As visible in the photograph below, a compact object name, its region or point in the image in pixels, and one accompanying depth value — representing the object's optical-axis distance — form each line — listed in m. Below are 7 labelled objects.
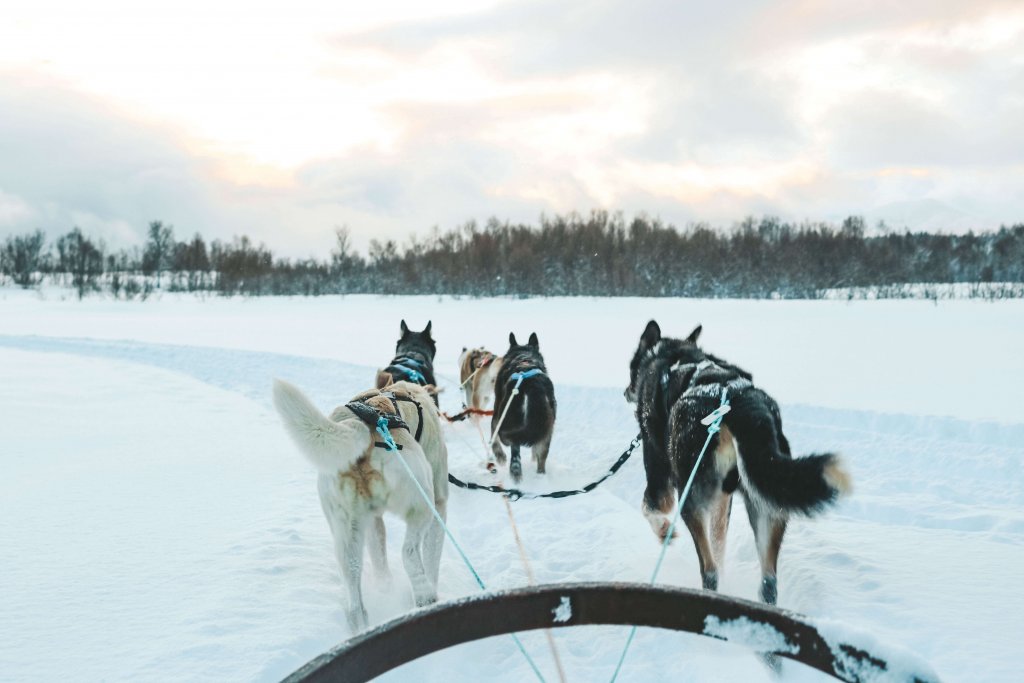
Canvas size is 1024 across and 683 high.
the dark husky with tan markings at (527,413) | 5.70
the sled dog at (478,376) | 7.78
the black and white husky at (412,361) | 5.16
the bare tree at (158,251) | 63.69
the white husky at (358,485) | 2.64
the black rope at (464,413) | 6.26
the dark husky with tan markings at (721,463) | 2.32
